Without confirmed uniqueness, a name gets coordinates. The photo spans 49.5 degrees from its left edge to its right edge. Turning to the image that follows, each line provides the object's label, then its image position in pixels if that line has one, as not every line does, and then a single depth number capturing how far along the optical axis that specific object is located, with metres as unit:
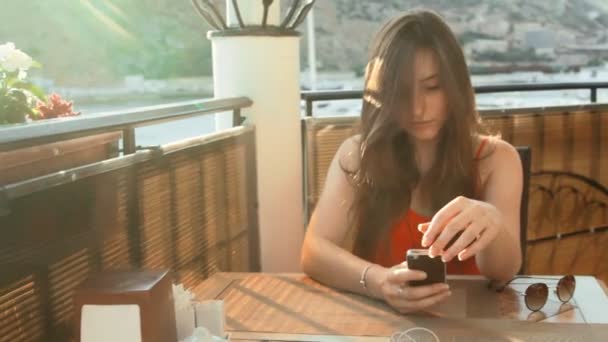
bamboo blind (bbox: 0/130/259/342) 1.03
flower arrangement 1.59
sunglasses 1.28
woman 1.55
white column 2.27
